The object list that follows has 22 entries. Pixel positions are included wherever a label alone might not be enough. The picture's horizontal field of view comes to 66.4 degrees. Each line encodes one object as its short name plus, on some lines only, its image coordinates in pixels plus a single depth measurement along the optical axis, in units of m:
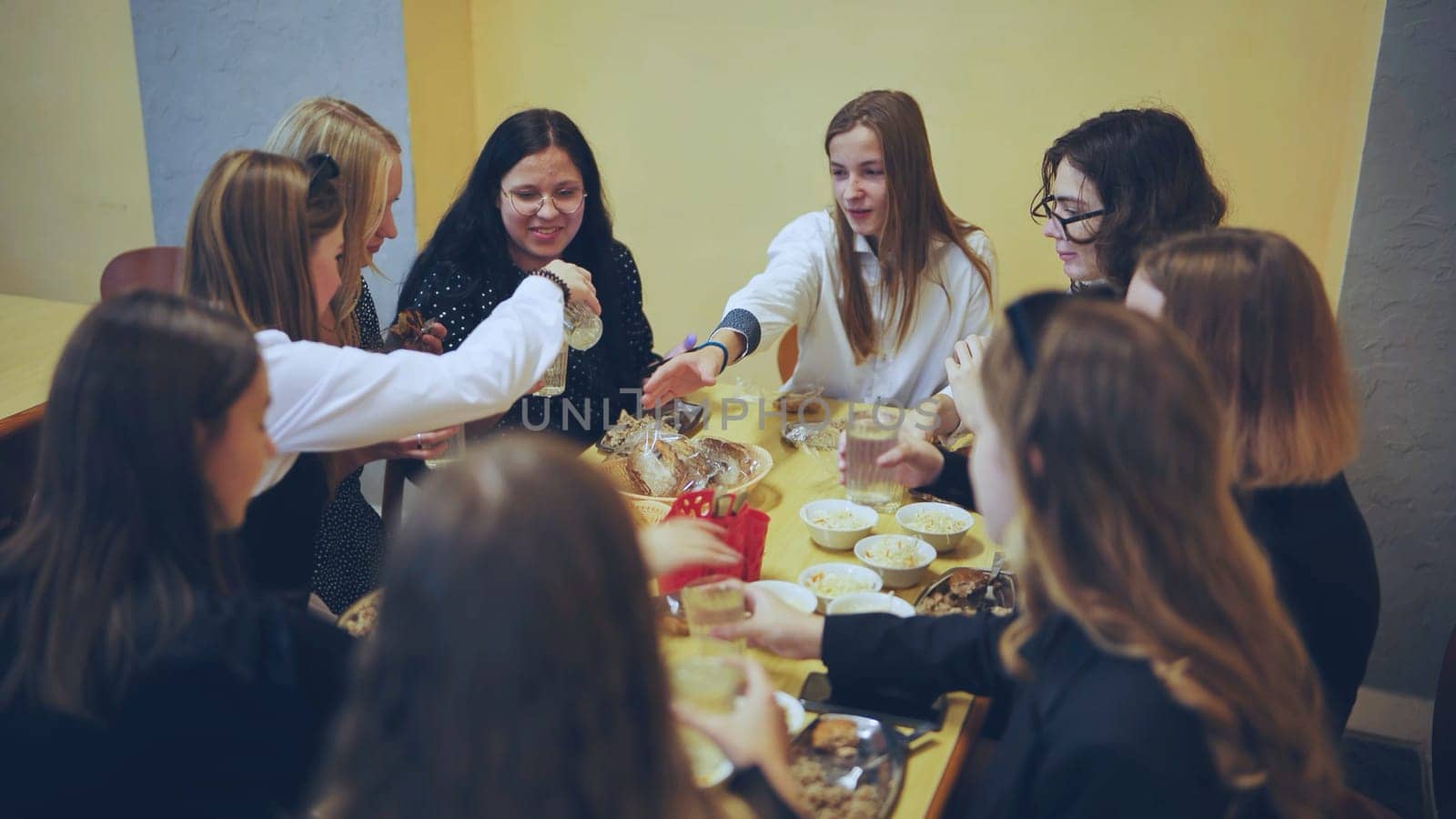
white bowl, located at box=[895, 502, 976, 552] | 1.89
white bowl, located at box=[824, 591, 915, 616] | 1.66
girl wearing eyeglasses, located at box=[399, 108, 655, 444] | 2.55
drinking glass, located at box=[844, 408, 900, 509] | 1.99
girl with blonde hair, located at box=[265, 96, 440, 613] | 2.34
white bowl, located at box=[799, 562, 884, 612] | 1.75
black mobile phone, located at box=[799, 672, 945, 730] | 1.46
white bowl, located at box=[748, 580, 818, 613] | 1.70
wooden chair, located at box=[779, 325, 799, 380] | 3.00
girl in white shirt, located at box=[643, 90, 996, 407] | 2.70
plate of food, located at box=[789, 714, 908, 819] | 1.28
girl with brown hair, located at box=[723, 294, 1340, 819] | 0.99
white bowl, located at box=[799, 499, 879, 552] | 1.89
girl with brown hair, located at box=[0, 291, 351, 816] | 1.08
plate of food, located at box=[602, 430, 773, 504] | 2.06
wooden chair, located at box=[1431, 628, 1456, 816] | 1.65
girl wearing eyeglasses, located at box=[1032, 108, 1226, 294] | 2.30
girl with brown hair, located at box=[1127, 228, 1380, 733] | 1.42
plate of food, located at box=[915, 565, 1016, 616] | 1.70
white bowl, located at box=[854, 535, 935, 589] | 1.77
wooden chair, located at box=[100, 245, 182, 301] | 3.10
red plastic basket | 1.66
